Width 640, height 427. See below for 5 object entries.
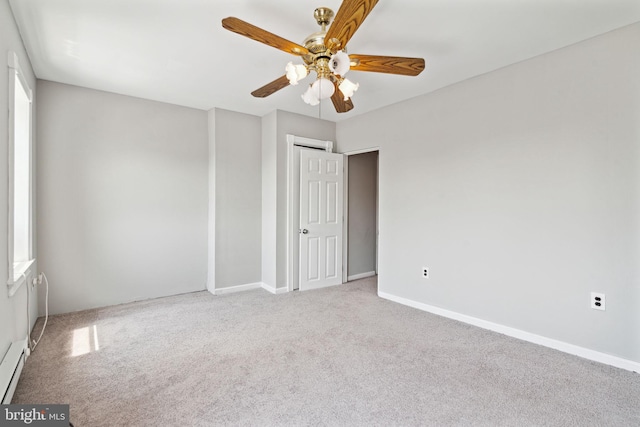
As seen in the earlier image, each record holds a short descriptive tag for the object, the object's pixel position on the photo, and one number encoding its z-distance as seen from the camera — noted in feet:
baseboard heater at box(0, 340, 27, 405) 5.49
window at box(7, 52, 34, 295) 8.77
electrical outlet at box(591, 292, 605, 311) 7.83
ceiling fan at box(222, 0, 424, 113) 5.40
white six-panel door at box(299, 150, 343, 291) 14.32
